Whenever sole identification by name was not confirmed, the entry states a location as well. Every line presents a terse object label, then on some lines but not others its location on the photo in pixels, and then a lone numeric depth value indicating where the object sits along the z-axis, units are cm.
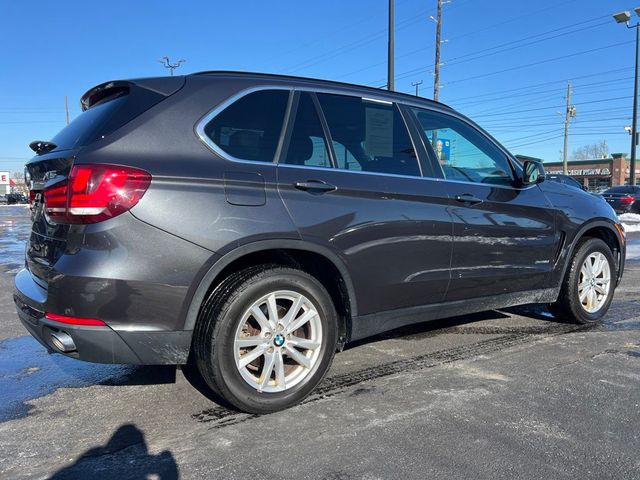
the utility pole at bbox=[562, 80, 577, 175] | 4756
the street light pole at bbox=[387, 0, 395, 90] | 1444
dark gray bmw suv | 268
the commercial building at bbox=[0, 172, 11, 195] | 9850
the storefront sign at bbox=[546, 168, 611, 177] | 5919
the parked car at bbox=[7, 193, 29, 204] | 6775
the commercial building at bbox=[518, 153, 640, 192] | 5747
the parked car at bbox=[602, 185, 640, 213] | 2239
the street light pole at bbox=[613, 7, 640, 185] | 2687
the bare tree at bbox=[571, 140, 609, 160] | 9480
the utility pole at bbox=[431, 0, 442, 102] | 2573
